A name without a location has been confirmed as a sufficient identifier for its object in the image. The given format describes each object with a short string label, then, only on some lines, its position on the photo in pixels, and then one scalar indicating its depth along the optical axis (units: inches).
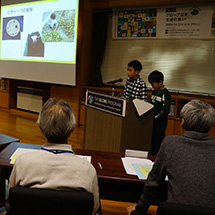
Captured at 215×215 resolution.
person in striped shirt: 128.7
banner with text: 181.7
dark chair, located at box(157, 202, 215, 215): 37.0
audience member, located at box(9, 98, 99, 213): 42.1
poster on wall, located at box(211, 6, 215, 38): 178.1
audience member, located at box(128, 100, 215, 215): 45.7
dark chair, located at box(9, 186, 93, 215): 38.6
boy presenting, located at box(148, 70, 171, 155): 119.9
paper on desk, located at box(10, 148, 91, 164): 66.7
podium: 106.8
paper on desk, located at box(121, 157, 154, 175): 64.6
